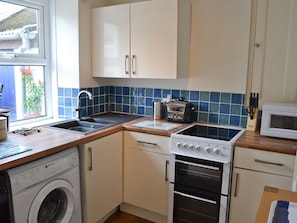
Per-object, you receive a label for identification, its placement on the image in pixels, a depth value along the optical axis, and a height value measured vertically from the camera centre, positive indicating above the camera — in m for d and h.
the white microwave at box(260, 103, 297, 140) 2.01 -0.31
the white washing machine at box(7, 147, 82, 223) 1.53 -0.71
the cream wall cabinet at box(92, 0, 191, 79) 2.29 +0.35
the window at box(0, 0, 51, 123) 2.31 +0.15
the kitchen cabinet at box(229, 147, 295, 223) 1.82 -0.67
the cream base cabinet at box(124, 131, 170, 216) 2.25 -0.80
